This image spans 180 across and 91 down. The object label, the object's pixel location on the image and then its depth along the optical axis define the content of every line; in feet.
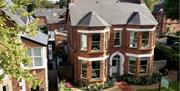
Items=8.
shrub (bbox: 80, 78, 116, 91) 87.49
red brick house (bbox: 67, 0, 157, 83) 87.40
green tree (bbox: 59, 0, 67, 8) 381.71
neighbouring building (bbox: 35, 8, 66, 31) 209.26
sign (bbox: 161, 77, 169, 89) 70.65
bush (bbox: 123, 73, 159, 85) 93.15
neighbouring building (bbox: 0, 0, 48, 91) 75.66
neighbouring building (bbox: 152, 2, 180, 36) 195.31
